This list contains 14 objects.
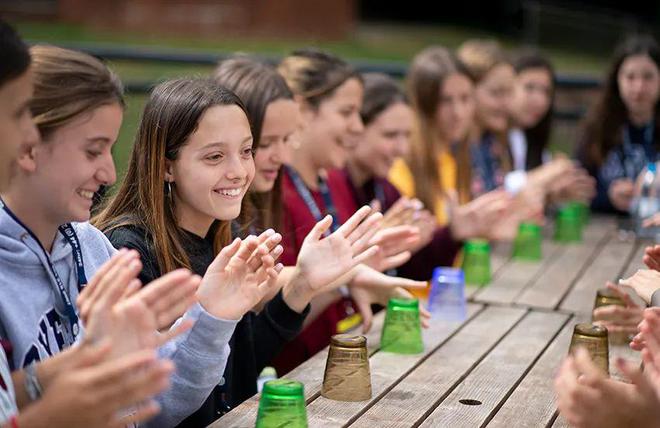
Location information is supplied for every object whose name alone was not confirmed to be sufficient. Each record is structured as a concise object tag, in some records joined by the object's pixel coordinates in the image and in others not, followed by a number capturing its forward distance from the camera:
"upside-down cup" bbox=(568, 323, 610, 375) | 2.48
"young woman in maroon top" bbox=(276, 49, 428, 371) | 3.43
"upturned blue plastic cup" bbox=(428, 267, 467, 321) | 3.15
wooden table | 2.19
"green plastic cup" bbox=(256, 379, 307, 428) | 1.99
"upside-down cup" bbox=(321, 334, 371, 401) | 2.26
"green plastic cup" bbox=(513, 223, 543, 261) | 4.18
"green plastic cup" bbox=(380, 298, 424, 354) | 2.70
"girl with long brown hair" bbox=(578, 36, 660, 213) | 5.46
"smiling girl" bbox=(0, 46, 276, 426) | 1.95
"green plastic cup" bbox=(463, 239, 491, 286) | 3.68
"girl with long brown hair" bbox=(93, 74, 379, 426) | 2.48
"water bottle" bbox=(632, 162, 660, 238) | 4.76
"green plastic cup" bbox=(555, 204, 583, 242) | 4.63
